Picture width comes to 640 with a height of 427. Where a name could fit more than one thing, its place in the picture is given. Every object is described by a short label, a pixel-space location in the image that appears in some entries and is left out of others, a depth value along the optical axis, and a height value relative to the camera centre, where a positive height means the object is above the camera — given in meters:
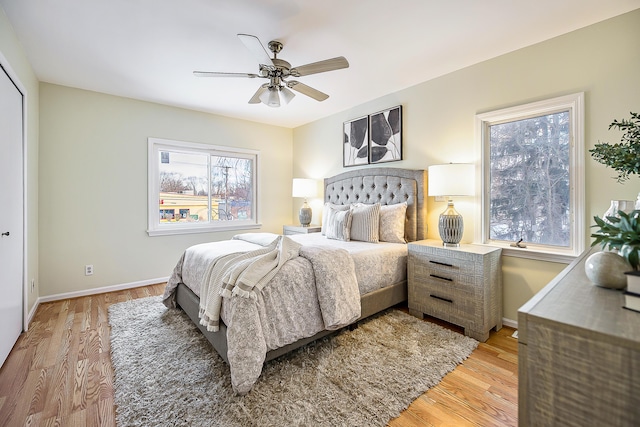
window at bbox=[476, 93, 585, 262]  2.24 +0.29
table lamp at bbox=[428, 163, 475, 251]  2.61 +0.22
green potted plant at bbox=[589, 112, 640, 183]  1.20 +0.25
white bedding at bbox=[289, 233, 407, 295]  2.49 -0.47
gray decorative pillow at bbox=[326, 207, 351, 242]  3.23 -0.17
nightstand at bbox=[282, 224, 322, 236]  4.21 -0.26
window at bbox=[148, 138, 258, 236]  3.89 +0.37
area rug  1.50 -1.05
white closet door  1.98 -0.03
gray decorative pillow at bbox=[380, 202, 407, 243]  3.09 -0.12
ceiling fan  2.01 +1.09
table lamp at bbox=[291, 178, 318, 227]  4.48 +0.33
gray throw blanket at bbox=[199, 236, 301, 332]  1.76 -0.41
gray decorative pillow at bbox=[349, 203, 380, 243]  3.11 -0.13
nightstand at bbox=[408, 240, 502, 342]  2.28 -0.64
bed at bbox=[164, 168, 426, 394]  1.69 -0.50
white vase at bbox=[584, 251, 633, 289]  0.93 -0.19
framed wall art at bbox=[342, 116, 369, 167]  3.80 +0.98
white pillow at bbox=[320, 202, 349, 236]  3.64 +0.03
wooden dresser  0.66 -0.38
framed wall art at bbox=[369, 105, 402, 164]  3.43 +0.97
